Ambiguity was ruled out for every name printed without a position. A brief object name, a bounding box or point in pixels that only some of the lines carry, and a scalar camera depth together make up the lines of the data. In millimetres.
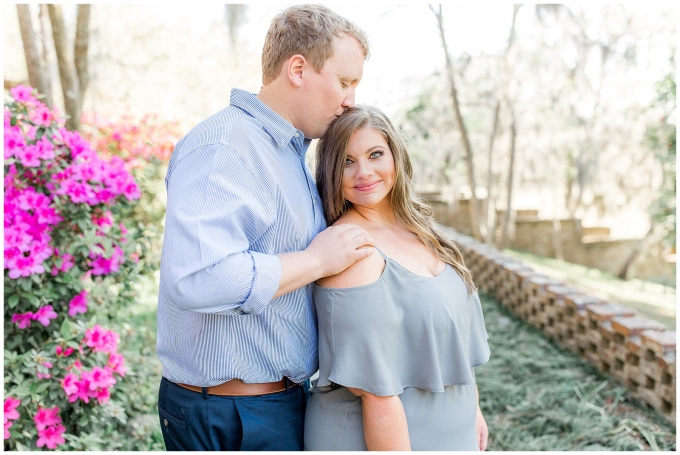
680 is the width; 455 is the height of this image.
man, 1284
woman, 1517
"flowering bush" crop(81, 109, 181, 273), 5277
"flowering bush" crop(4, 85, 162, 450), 2389
